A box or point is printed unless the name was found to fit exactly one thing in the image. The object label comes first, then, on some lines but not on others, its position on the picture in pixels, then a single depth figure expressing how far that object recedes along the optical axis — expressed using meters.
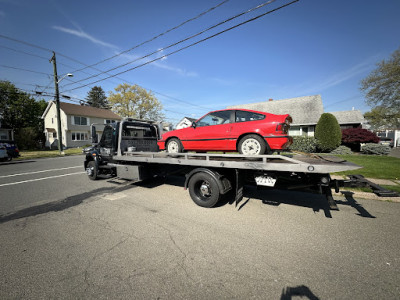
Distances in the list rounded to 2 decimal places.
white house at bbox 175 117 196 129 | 37.38
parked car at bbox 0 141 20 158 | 15.52
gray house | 21.63
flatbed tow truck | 3.39
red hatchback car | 4.29
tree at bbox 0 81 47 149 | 30.56
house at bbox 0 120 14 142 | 28.80
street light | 18.00
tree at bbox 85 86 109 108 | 60.97
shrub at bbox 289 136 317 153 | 15.43
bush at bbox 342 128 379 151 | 15.45
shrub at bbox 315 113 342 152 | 14.30
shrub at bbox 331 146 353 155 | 14.44
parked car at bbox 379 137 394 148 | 26.88
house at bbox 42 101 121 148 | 29.52
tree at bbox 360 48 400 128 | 18.44
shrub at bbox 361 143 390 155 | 14.12
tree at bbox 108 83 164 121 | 38.44
